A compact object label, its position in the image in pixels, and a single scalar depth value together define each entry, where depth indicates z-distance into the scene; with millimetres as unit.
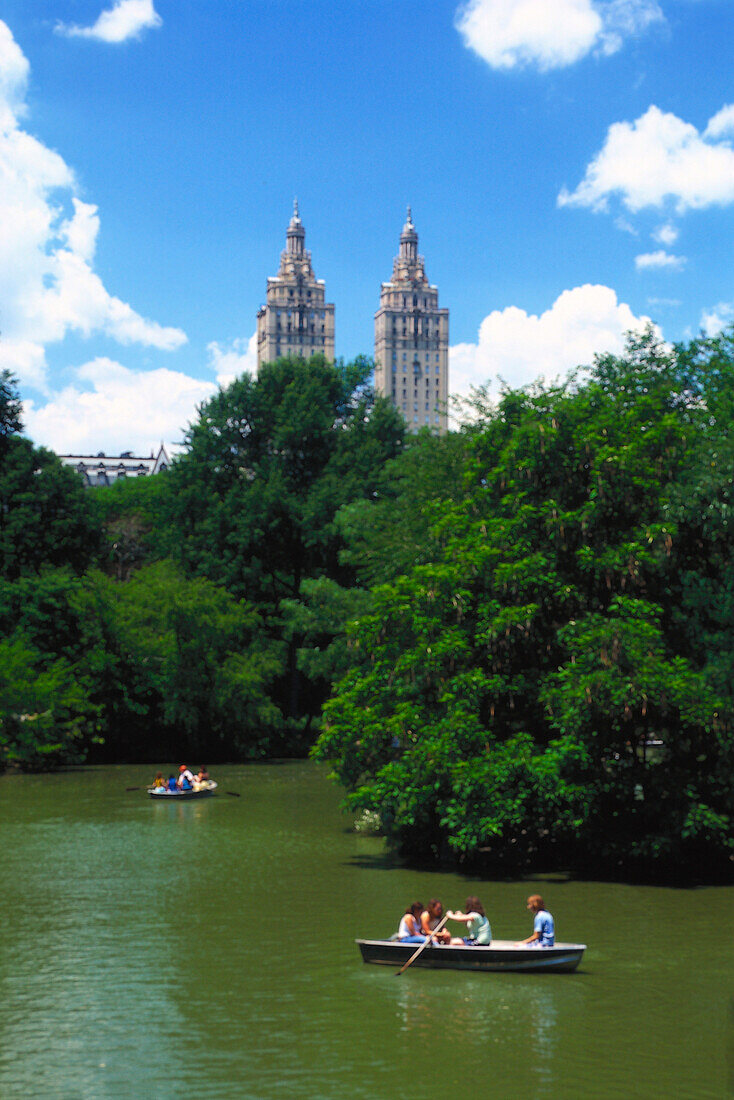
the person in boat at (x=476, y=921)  20328
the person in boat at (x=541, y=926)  20141
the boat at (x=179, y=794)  45219
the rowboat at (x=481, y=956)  20016
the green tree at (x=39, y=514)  60625
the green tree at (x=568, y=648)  26266
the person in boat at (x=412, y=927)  20797
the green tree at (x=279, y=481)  64812
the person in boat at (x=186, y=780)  46219
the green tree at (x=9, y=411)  62500
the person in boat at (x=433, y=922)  20844
